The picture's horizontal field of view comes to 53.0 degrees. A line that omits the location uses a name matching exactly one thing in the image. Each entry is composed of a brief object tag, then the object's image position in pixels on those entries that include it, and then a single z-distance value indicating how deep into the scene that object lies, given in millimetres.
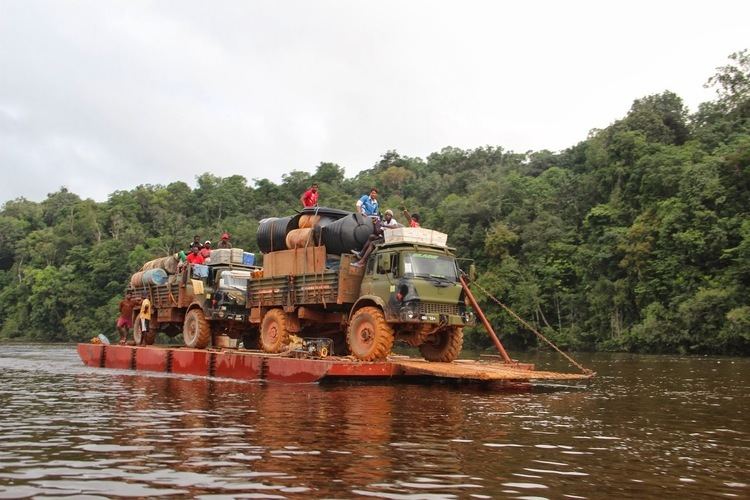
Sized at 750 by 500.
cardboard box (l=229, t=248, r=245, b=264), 25062
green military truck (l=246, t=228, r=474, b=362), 17703
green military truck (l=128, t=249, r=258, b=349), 23672
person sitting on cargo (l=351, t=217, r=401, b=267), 19016
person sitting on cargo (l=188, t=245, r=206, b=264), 24938
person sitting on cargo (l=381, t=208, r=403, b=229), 20172
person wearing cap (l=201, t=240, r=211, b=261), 25234
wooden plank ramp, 15656
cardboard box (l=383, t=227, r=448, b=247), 18234
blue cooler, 25406
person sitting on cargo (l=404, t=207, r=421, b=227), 20266
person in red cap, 25672
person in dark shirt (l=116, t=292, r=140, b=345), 28223
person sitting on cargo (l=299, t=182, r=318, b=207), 21250
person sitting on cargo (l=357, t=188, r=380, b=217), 20344
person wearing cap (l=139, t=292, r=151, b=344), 26625
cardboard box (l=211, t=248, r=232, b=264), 24858
